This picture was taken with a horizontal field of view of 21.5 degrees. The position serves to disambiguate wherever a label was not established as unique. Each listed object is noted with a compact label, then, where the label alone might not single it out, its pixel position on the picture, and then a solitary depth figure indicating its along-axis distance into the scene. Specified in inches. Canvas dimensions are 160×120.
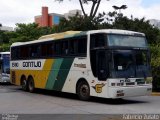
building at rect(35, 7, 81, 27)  4348.9
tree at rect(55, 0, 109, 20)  1831.9
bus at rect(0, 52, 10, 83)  1348.4
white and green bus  689.0
